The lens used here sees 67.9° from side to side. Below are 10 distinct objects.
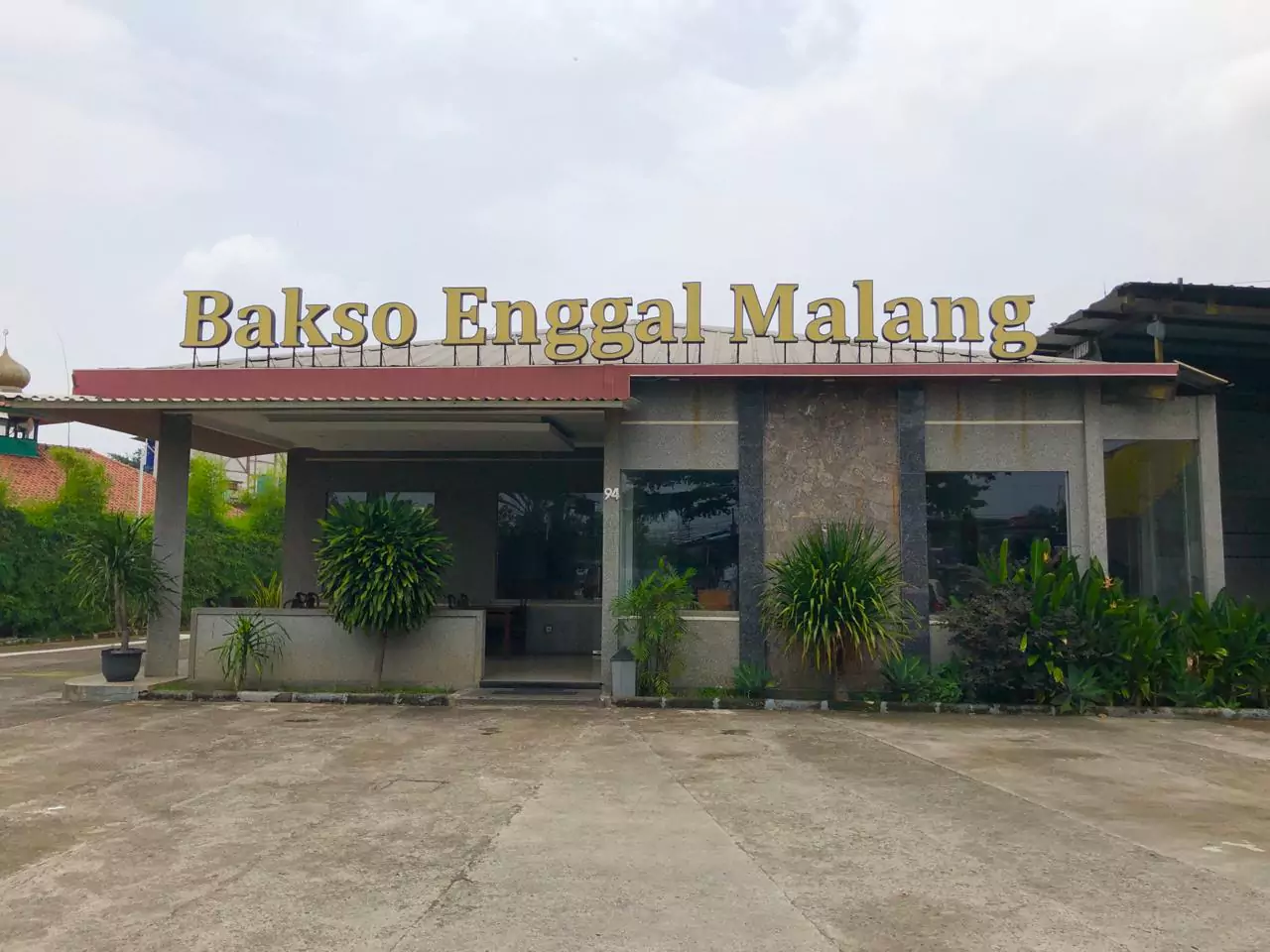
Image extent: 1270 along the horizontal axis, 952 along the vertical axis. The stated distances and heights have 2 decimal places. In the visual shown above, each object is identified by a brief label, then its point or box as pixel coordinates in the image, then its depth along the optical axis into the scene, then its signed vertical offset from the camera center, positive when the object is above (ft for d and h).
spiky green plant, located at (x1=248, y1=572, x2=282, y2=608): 58.03 -2.23
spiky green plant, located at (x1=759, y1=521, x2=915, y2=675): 41.37 -1.64
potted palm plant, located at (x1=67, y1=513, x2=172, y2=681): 45.03 -0.72
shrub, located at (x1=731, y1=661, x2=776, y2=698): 43.24 -5.37
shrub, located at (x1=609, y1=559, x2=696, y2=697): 43.37 -2.80
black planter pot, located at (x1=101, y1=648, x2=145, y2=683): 45.32 -4.96
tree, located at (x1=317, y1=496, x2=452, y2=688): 44.14 -0.15
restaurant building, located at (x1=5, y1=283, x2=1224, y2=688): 45.32 +5.43
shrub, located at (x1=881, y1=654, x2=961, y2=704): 42.16 -5.29
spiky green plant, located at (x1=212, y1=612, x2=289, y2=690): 45.16 -4.15
